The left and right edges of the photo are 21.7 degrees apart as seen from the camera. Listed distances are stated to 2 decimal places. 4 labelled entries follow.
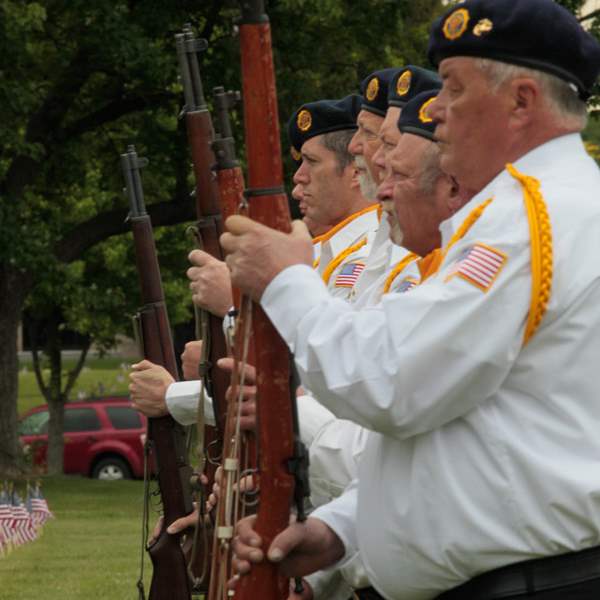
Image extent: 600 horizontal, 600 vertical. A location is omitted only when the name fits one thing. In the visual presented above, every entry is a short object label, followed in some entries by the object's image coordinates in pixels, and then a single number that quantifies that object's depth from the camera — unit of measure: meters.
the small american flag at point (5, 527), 15.38
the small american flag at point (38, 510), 17.89
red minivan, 32.31
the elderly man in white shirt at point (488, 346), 2.96
